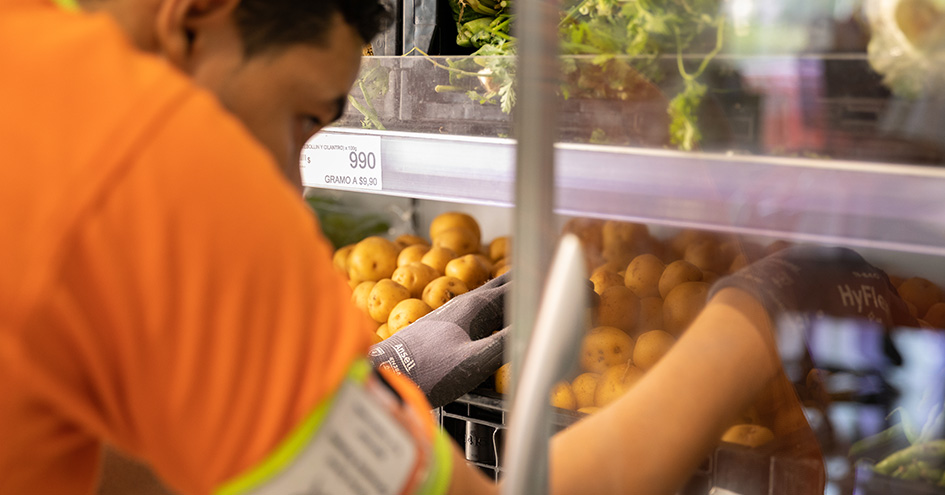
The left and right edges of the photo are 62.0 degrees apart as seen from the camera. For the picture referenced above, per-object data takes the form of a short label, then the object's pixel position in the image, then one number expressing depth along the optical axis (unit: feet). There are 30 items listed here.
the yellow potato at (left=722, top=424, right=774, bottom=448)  2.62
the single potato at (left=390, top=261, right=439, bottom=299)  6.15
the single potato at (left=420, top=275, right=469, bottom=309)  5.81
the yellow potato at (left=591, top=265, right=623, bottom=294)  2.55
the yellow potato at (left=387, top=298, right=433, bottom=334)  5.68
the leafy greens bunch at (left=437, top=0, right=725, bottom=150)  2.37
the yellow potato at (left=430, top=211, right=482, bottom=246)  6.89
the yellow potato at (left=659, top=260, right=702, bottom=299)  2.60
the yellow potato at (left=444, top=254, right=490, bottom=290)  6.06
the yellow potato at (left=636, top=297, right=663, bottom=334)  2.58
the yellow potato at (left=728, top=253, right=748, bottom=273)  2.50
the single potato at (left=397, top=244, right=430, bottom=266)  6.70
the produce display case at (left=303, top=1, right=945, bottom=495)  2.21
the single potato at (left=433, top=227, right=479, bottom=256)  6.67
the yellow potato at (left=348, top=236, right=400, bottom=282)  6.72
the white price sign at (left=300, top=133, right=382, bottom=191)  4.67
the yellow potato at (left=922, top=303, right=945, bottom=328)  2.42
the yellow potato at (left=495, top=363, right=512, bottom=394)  4.52
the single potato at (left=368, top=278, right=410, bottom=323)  6.02
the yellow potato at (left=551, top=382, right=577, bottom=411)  2.55
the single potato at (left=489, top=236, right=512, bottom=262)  6.71
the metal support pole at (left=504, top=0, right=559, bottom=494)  2.00
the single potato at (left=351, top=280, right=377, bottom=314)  6.36
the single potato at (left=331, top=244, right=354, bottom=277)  7.13
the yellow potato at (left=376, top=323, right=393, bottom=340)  5.96
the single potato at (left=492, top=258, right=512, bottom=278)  6.27
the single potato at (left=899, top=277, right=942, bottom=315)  2.47
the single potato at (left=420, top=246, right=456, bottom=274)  6.39
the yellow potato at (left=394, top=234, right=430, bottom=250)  7.23
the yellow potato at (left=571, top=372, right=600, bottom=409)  2.59
